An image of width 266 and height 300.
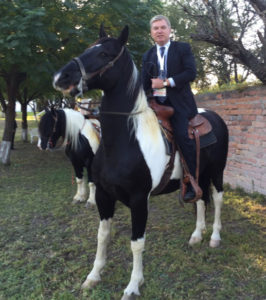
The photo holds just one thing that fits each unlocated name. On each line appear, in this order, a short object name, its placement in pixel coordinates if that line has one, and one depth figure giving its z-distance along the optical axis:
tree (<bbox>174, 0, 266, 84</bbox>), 5.35
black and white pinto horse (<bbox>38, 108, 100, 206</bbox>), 5.58
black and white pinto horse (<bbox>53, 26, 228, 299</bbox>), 2.35
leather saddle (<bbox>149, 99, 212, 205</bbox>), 2.92
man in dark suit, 2.86
